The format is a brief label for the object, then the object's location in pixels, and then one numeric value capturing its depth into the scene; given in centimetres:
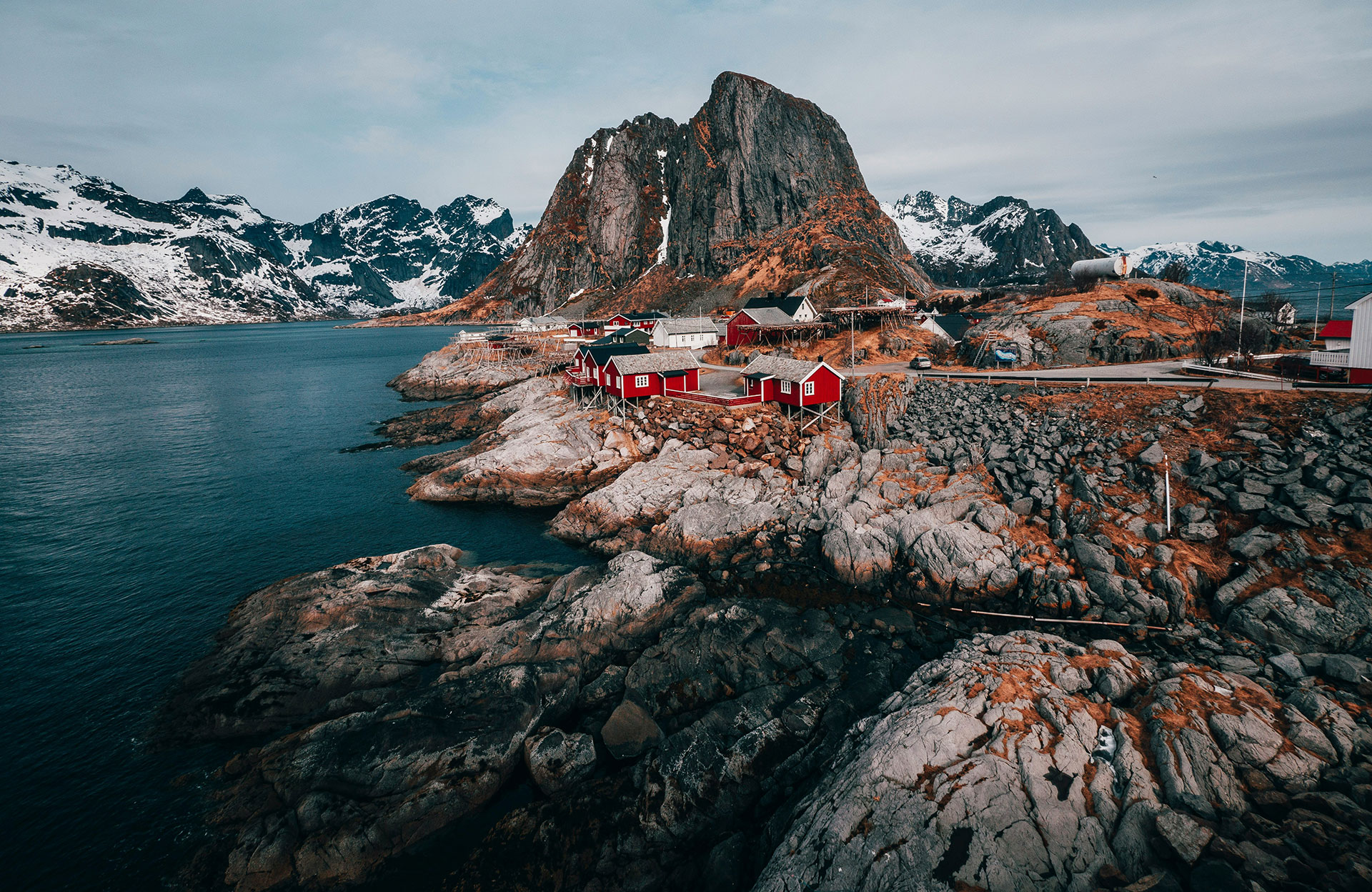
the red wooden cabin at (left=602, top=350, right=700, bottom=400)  4891
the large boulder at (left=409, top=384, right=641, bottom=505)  4247
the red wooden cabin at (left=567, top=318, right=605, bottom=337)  10825
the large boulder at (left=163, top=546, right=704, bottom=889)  1631
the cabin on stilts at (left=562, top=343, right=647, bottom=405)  5238
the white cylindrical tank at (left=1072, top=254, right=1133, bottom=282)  6519
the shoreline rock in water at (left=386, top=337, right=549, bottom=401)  8469
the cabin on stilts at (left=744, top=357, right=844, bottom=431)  4253
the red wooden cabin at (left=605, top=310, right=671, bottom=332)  9675
